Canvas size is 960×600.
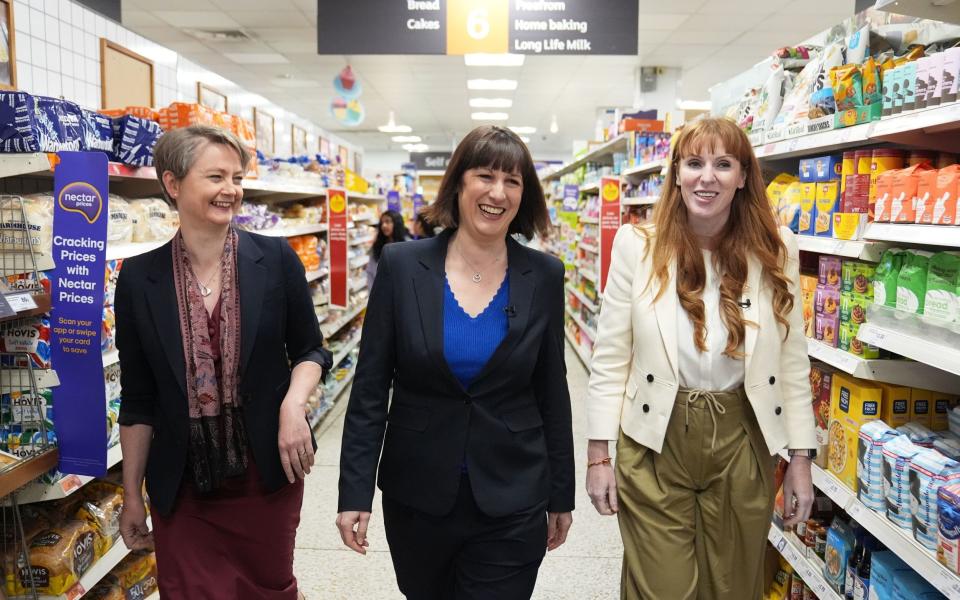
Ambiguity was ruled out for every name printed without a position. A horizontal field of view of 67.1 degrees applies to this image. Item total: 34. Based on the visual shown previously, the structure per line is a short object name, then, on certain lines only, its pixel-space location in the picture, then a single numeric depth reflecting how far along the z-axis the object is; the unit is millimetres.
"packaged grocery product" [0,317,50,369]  2188
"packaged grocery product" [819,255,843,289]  2371
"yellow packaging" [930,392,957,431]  2203
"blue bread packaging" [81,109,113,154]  2393
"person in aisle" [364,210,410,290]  7902
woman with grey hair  1809
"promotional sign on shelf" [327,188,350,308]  6129
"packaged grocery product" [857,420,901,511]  2051
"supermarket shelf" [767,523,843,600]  2371
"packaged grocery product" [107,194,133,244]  2633
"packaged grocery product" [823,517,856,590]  2307
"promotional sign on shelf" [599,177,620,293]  6516
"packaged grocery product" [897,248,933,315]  1925
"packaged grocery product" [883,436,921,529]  1908
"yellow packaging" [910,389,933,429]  2209
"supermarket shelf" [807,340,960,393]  2131
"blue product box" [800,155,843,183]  2389
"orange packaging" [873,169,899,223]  2006
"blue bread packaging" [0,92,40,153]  2023
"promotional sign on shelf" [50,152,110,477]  1963
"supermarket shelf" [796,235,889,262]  2127
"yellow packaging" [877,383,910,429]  2201
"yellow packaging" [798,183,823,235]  2463
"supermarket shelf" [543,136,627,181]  7102
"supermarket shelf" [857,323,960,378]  1709
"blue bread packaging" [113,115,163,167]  2604
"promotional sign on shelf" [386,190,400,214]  11781
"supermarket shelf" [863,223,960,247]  1708
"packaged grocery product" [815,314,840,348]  2350
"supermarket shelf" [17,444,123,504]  2180
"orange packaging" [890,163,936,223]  1906
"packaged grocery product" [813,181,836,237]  2340
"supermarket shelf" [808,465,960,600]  1663
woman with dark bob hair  1688
